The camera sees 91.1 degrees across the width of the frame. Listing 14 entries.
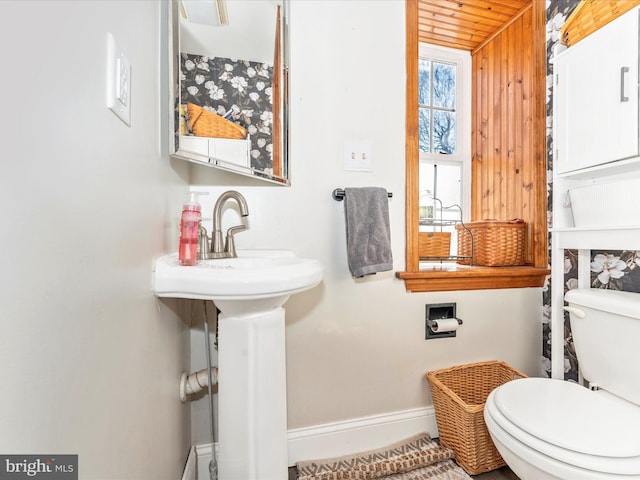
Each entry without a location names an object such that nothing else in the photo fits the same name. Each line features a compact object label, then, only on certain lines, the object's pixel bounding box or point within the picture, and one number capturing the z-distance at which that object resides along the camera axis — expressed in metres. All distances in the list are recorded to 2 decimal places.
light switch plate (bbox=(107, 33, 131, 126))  0.53
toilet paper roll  1.47
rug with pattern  1.27
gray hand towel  1.34
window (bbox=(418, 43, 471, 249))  2.02
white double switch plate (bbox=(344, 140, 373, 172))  1.43
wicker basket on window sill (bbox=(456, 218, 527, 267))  1.69
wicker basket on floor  1.28
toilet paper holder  1.48
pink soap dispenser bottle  0.85
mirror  1.03
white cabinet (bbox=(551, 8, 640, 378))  1.17
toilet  0.83
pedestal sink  0.86
